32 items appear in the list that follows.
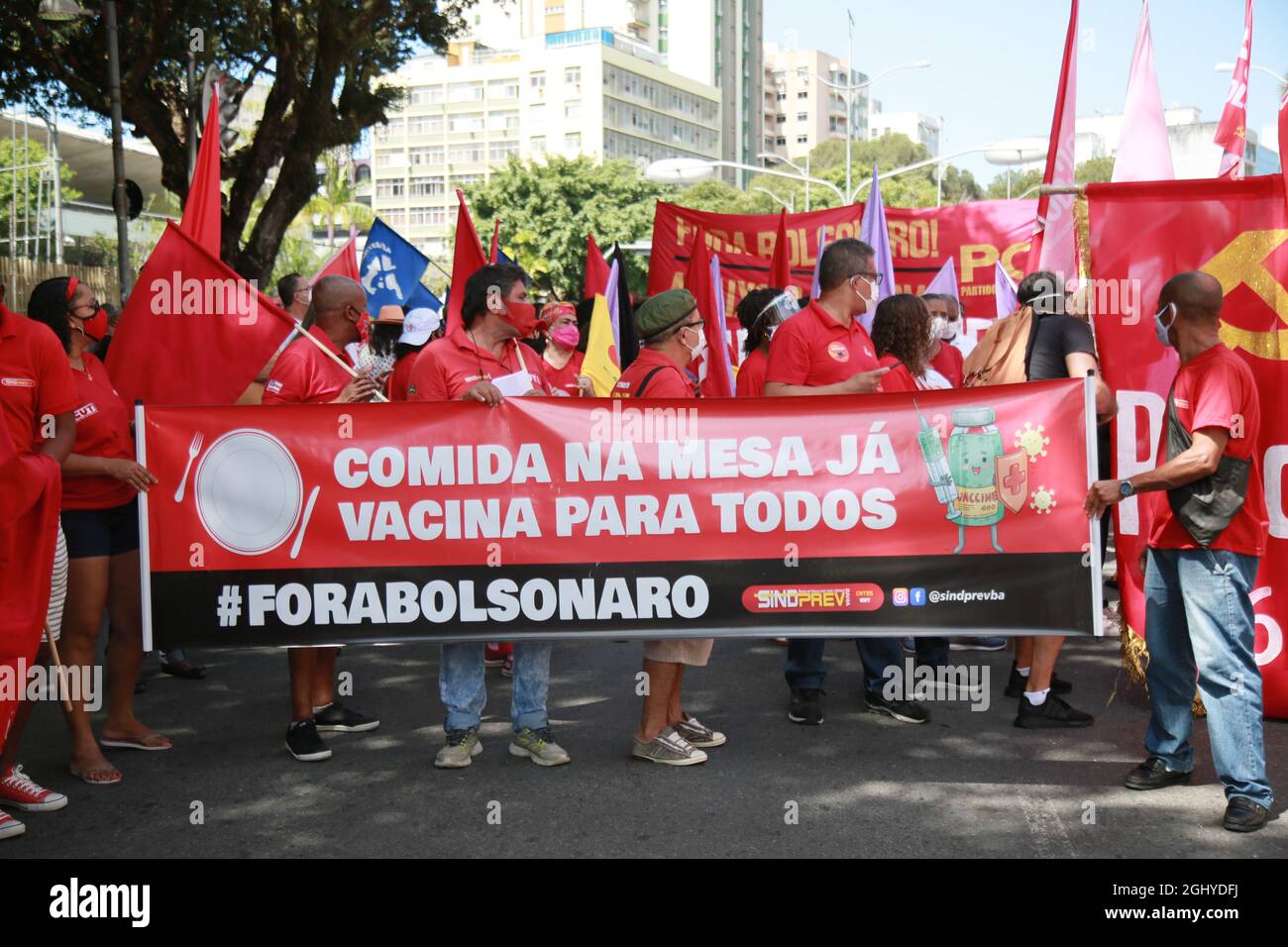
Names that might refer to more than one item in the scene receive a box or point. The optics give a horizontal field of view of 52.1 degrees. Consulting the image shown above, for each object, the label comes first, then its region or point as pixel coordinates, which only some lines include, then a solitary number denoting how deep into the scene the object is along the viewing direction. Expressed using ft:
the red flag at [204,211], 20.44
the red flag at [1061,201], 19.57
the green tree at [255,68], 51.70
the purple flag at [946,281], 33.35
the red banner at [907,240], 41.98
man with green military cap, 18.33
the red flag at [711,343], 27.55
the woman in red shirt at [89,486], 17.60
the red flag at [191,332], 19.02
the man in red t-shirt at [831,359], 19.36
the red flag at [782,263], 34.17
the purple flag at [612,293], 32.22
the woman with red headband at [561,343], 27.66
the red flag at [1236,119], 21.65
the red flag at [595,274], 35.17
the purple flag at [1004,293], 32.19
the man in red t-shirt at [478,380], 18.33
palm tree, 181.55
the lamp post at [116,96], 43.39
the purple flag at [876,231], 29.99
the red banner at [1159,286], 18.90
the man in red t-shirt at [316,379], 18.75
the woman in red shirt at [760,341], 22.84
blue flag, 29.99
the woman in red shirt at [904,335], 20.51
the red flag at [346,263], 27.78
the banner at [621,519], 17.15
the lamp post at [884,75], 143.62
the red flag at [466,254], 24.22
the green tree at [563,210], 185.68
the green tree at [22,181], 161.89
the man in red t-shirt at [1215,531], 15.34
